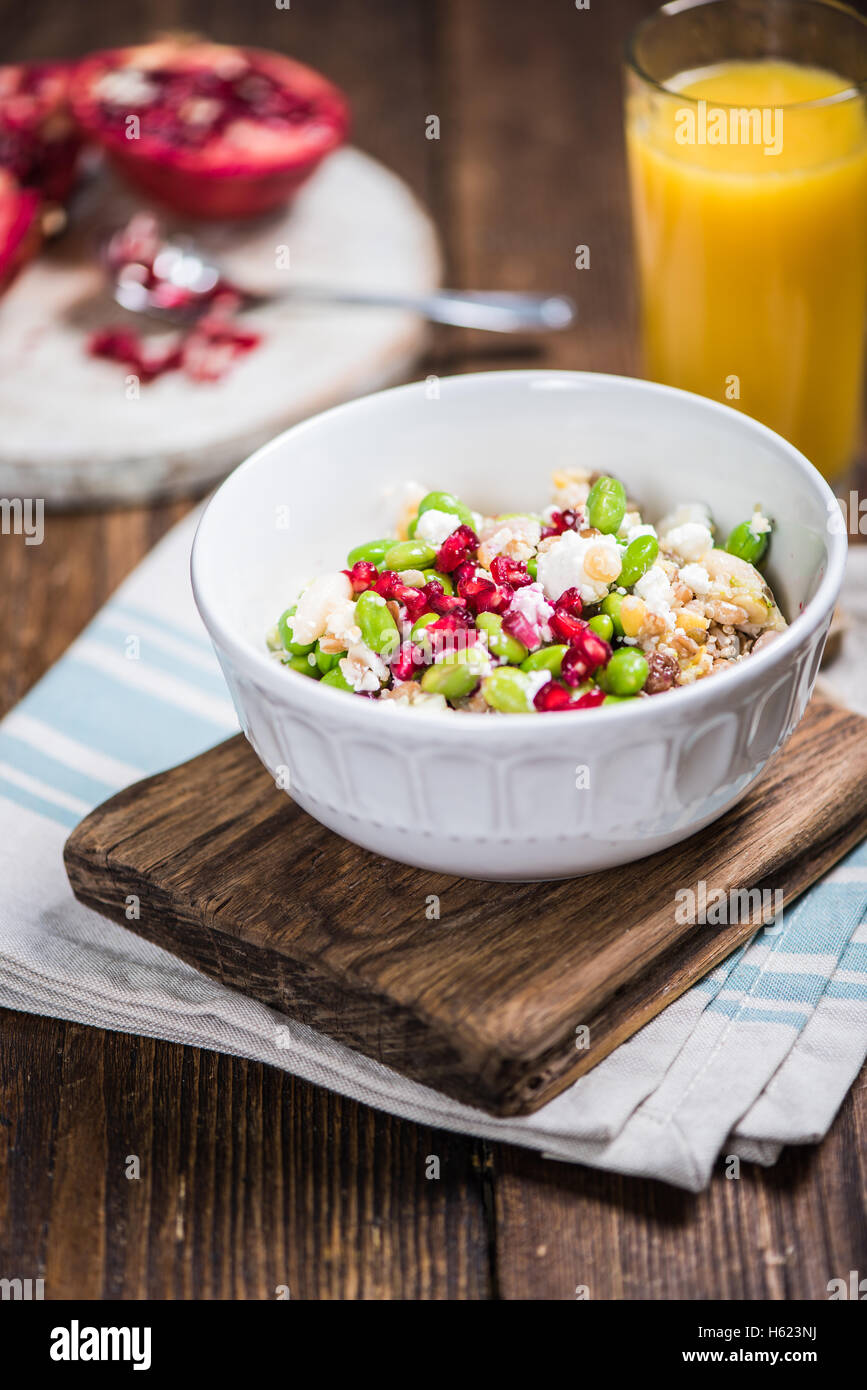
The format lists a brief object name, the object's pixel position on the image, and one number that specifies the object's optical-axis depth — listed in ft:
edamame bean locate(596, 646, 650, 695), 2.65
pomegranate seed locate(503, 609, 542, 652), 2.68
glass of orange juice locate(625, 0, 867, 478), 3.02
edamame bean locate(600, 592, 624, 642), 2.69
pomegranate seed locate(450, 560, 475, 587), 2.73
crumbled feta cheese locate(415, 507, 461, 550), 2.78
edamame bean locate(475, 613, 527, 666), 2.67
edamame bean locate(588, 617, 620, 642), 2.68
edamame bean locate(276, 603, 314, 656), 2.72
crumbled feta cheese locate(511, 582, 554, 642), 2.68
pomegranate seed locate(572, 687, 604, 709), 2.65
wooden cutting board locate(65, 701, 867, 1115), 2.63
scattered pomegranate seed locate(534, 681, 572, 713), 2.64
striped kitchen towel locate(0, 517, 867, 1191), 2.63
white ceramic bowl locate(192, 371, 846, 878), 2.60
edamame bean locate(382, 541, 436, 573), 2.75
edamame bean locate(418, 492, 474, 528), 2.80
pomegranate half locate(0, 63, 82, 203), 3.51
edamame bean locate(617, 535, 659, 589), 2.71
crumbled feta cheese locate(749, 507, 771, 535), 2.77
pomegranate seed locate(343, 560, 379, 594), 2.74
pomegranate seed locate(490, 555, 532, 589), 2.73
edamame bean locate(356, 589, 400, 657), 2.68
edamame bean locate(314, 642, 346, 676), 2.70
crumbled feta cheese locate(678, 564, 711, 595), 2.72
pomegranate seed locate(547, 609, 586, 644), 2.67
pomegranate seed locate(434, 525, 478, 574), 2.75
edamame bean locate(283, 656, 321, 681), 2.72
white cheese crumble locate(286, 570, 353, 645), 2.71
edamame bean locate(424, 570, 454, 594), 2.74
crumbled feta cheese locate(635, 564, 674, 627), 2.70
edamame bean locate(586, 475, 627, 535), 2.77
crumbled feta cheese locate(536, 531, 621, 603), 2.70
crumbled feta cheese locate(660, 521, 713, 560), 2.77
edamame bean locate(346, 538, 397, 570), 2.77
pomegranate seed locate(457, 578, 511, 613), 2.71
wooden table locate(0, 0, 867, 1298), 2.60
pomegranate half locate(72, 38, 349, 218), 3.47
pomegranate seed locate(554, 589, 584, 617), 2.70
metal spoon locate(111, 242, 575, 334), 3.44
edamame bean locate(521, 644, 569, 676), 2.66
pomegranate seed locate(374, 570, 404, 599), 2.72
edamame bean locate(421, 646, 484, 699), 2.65
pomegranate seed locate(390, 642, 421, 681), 2.68
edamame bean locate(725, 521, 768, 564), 2.77
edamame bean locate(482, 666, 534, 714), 2.63
